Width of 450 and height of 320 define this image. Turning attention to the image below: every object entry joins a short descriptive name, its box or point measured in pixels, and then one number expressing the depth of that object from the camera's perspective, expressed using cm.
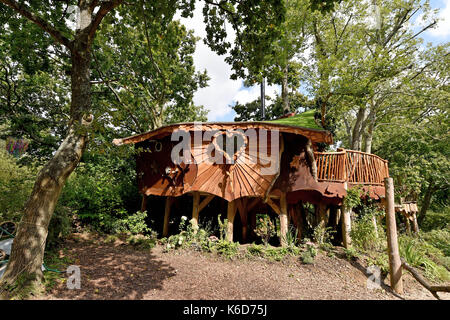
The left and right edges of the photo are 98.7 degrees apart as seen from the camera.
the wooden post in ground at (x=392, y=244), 564
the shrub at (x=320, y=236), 741
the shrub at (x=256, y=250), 662
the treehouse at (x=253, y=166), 695
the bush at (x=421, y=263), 685
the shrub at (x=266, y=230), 722
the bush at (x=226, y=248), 650
